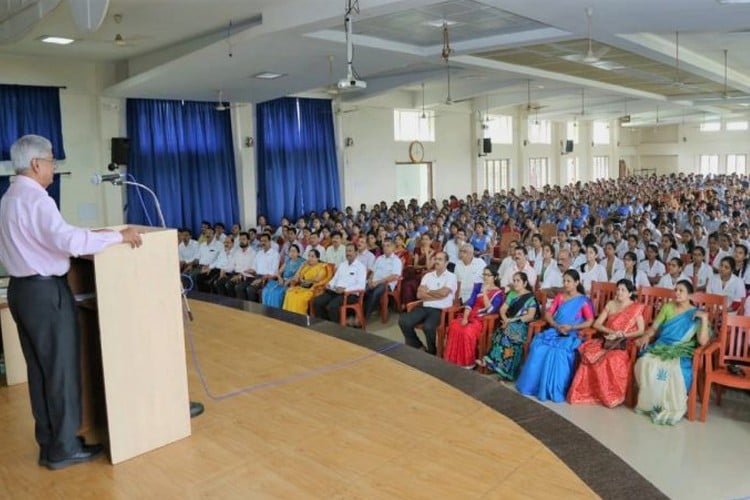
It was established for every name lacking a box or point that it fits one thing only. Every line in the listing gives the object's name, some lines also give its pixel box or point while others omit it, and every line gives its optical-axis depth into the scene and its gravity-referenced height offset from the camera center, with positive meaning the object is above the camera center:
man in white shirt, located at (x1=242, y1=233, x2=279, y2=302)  6.73 -0.88
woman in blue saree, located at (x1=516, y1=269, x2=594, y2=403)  4.14 -1.12
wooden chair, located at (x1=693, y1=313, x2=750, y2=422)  3.72 -1.13
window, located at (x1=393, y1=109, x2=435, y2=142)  13.84 +1.48
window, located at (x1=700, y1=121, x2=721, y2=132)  24.03 +2.04
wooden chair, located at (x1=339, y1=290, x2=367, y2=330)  5.78 -1.12
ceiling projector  4.31 +0.77
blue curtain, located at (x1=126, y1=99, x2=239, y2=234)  9.11 +0.57
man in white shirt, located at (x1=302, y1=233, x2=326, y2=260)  7.23 -0.63
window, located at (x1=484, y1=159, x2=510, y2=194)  16.67 +0.30
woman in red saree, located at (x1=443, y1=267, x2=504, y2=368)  4.72 -1.08
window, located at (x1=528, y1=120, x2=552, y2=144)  18.24 +1.62
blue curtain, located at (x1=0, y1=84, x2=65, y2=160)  7.76 +1.15
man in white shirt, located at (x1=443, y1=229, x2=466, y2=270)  7.07 -0.69
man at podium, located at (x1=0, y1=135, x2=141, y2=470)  2.04 -0.26
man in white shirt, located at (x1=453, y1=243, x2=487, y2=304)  5.42 -0.77
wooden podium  2.13 -0.53
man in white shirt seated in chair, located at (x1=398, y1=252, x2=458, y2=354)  5.05 -0.99
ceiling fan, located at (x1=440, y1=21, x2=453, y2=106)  5.18 +1.30
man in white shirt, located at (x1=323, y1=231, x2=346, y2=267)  7.00 -0.70
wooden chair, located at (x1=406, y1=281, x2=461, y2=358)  5.01 -1.14
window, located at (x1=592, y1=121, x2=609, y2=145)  22.81 +1.88
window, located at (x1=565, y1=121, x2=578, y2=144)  20.38 +1.77
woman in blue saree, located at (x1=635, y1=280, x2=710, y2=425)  3.75 -1.13
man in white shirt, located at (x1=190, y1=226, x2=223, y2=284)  7.58 -0.77
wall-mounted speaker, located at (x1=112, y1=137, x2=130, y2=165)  8.54 +0.68
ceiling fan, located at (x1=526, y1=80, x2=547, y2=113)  12.20 +1.99
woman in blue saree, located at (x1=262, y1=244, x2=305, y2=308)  6.36 -0.93
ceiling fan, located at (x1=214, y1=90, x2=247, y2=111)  9.34 +1.50
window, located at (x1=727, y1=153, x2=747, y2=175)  23.69 +0.52
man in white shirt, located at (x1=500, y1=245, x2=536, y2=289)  5.27 -0.73
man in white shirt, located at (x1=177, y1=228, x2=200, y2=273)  8.20 -0.70
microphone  2.45 +0.09
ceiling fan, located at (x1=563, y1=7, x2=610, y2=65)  7.49 +1.65
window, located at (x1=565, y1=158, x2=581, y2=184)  20.54 +0.42
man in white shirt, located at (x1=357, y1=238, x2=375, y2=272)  6.60 -0.71
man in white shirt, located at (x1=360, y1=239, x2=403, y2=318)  6.20 -0.89
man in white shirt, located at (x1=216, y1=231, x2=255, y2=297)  7.06 -0.86
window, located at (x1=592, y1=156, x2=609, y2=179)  23.09 +0.58
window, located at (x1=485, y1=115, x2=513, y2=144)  16.41 +1.57
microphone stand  2.67 -0.94
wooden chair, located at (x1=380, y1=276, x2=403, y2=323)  6.36 -1.16
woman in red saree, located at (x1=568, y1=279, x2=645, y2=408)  4.00 -1.14
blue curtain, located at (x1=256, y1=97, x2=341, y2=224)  10.98 +0.66
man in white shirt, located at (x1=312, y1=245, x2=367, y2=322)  5.89 -0.94
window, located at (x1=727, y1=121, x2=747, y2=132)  23.45 +1.99
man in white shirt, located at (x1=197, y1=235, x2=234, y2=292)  7.39 -0.88
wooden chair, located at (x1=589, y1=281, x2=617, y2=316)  4.93 -0.91
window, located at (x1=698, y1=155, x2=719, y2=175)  24.34 +0.56
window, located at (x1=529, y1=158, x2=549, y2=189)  18.47 +0.38
